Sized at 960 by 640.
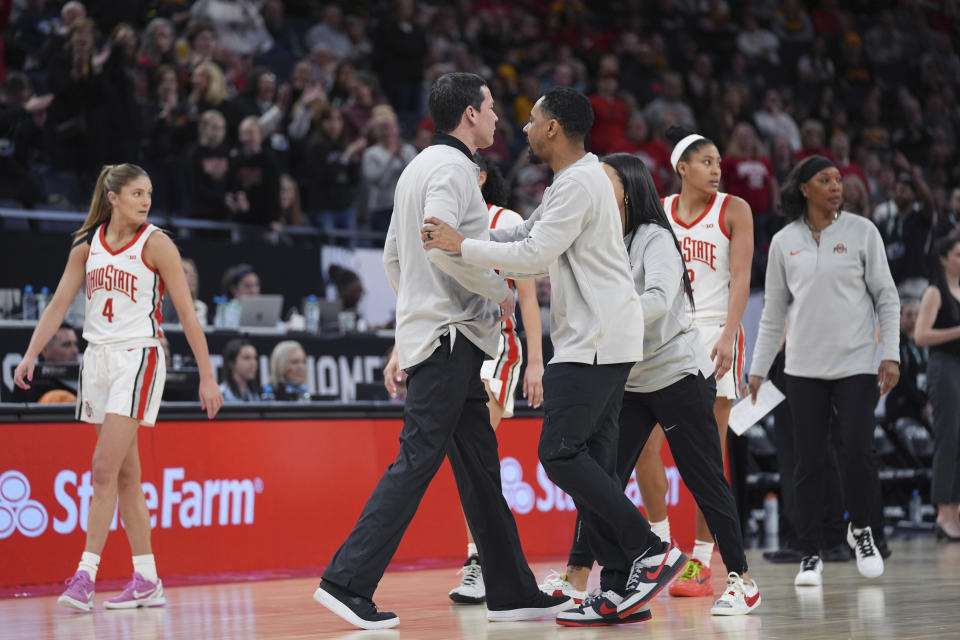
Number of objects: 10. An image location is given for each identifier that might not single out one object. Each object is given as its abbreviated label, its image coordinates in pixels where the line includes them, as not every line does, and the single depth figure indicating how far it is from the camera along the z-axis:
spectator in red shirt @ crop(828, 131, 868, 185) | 30.17
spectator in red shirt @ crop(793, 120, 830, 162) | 30.95
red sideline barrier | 13.50
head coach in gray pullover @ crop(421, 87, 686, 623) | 9.05
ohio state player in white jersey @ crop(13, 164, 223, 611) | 11.52
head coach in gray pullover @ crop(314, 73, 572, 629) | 9.20
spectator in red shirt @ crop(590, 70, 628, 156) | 29.56
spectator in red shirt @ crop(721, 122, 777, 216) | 28.27
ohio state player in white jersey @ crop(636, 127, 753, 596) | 11.80
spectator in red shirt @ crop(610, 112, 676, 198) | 29.42
